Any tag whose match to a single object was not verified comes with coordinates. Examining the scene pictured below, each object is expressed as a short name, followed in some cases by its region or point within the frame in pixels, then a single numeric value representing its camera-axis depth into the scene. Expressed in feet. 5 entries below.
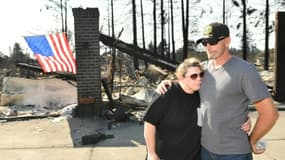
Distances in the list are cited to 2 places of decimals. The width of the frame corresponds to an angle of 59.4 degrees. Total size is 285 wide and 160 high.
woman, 5.97
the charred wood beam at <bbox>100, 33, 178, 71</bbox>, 22.34
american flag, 18.51
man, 5.54
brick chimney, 18.49
